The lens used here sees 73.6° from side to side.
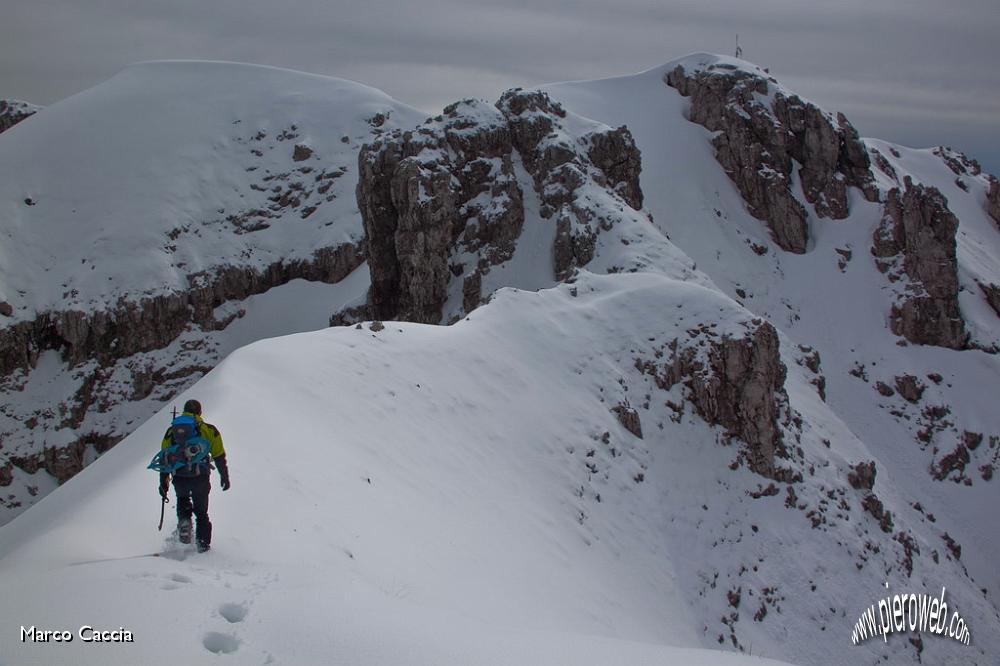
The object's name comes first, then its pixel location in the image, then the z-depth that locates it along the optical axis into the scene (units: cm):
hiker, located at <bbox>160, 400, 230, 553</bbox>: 850
